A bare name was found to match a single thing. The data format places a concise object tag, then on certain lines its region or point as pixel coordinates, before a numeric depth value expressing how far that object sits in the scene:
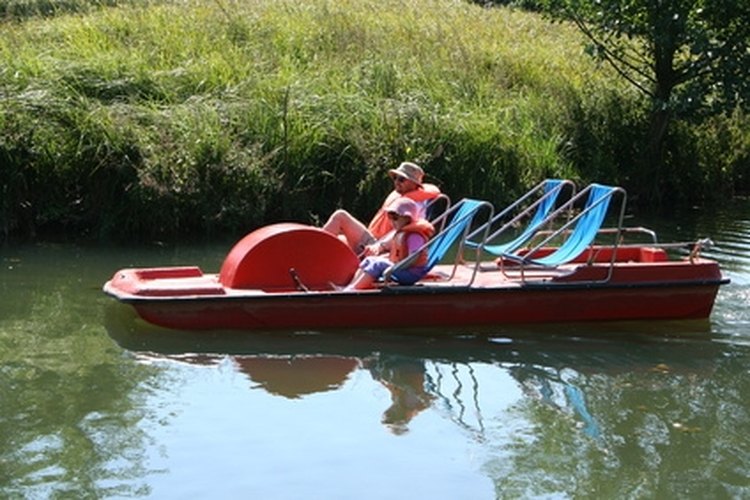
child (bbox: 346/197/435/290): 10.06
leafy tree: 17.45
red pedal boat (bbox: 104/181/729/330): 9.99
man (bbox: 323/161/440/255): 10.60
